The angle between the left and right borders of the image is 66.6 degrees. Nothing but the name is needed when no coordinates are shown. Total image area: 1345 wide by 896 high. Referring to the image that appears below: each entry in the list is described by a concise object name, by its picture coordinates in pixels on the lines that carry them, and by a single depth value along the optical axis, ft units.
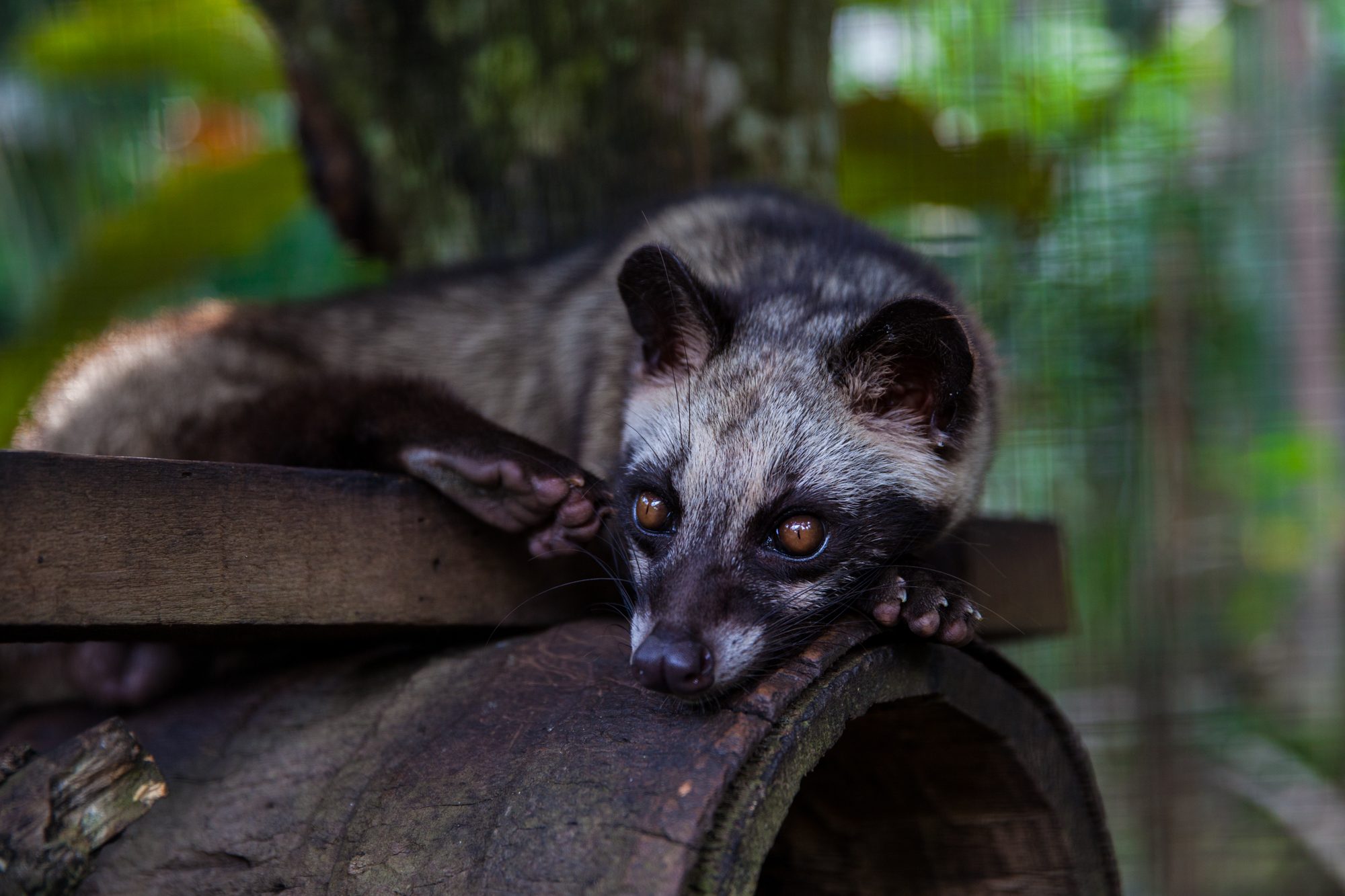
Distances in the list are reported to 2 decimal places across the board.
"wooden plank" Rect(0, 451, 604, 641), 5.81
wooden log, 5.41
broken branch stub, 5.90
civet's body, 6.80
